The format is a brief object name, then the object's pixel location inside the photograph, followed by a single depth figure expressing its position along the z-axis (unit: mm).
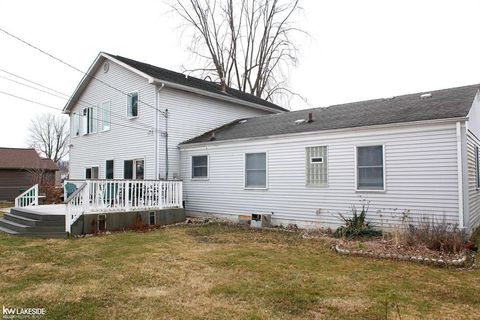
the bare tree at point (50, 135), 58156
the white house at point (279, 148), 8938
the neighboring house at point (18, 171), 28531
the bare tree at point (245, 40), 30156
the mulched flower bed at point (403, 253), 6594
